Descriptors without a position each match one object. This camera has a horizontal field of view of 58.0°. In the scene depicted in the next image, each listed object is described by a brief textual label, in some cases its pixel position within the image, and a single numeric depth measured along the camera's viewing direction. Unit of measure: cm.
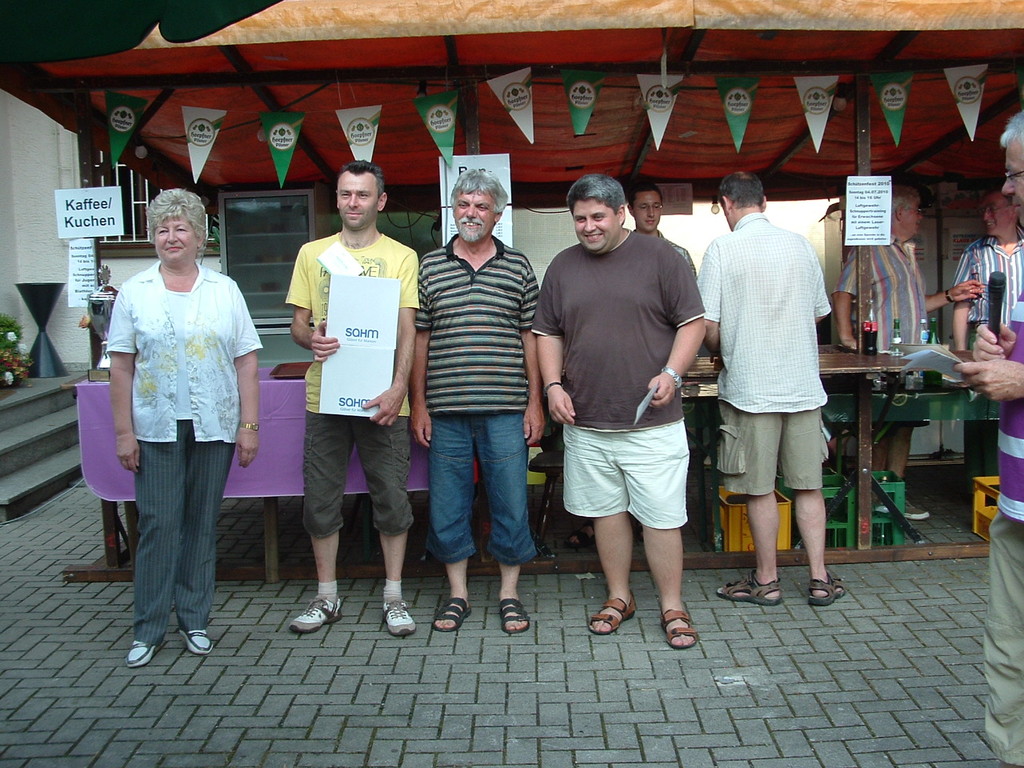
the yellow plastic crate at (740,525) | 511
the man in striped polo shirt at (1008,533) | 245
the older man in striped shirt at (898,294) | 585
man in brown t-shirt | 399
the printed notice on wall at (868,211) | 505
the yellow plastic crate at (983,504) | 532
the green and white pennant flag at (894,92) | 497
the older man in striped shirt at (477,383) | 414
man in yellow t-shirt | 411
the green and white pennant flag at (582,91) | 484
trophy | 485
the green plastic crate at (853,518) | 518
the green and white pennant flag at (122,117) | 495
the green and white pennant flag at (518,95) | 483
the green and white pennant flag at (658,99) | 496
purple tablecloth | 471
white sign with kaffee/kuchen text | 493
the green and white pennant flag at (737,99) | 496
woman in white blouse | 388
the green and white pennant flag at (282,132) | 511
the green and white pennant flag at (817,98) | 500
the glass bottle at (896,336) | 577
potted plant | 846
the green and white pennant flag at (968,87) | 496
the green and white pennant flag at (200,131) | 511
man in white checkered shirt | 434
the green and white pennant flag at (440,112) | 489
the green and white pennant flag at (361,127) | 509
